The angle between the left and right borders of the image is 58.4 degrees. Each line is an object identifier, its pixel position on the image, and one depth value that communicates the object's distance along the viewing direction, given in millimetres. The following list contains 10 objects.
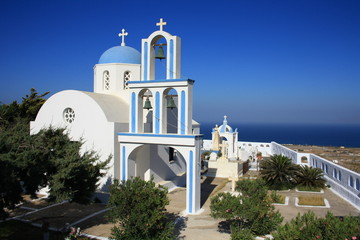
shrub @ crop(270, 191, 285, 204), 10367
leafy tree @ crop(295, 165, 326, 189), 17698
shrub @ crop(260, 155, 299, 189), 18016
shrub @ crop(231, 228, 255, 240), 9305
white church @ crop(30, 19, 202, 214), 13430
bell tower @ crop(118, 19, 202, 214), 13273
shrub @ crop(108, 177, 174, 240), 9078
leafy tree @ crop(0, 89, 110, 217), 8547
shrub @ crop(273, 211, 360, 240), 6742
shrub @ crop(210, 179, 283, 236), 9766
